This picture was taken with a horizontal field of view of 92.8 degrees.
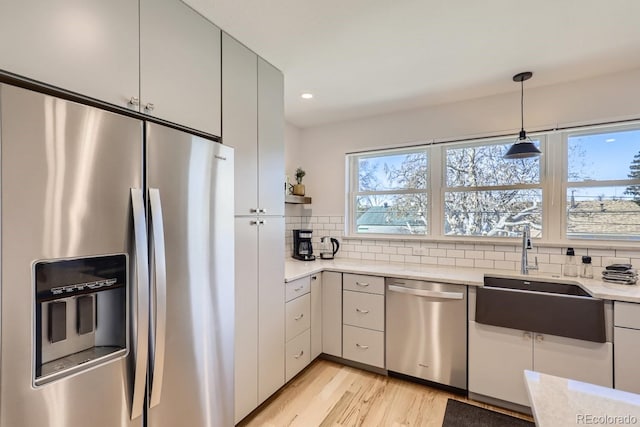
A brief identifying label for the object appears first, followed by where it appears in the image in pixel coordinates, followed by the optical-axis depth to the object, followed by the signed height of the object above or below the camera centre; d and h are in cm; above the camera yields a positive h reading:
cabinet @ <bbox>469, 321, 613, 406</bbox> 187 -95
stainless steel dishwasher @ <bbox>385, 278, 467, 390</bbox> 225 -90
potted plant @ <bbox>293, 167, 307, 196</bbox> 338 +30
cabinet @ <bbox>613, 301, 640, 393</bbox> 178 -77
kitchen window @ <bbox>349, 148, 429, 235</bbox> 313 +24
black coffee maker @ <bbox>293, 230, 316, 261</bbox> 318 -34
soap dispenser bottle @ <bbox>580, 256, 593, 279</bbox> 226 -40
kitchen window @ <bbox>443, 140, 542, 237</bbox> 265 +21
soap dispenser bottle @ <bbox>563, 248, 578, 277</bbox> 234 -39
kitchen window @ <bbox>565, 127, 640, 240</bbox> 231 +24
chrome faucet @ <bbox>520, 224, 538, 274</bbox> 242 -27
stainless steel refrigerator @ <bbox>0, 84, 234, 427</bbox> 88 -20
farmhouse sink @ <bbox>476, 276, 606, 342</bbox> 185 -62
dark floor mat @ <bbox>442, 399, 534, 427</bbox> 196 -135
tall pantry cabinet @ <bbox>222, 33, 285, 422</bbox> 184 -1
